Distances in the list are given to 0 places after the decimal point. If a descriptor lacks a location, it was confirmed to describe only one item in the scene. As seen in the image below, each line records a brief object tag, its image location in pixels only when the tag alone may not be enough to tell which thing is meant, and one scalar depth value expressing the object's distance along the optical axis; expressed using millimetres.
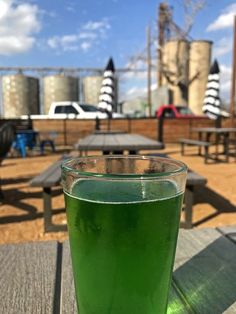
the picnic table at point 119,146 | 2978
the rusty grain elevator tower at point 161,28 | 20732
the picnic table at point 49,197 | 2520
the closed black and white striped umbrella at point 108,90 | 7671
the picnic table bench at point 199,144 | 6149
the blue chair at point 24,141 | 7773
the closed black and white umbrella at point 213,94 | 8244
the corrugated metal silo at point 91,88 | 19427
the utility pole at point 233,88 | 8970
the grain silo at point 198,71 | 19958
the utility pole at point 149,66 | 16872
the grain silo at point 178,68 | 20015
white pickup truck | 9854
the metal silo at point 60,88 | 15779
